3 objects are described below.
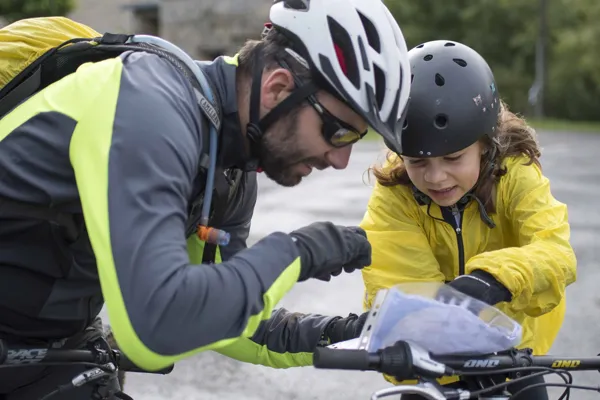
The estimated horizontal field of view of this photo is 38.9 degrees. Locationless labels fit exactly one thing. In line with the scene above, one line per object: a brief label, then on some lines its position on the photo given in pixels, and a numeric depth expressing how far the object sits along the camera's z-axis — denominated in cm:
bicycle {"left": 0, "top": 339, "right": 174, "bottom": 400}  259
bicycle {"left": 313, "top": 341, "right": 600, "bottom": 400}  214
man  203
